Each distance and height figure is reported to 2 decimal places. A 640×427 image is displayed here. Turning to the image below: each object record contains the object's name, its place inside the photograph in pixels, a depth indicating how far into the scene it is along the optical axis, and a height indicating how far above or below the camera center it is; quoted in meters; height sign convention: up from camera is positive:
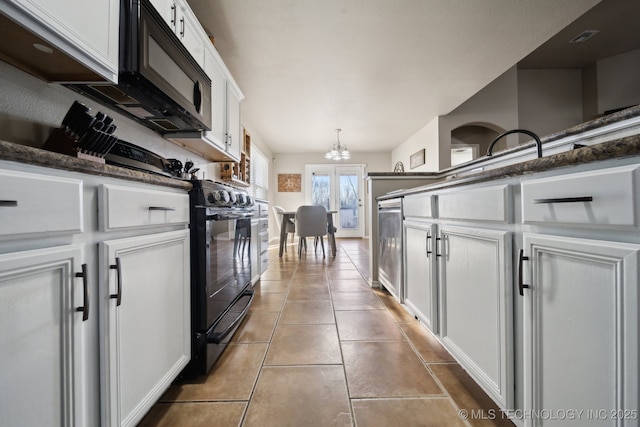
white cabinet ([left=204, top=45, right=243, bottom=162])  2.08 +0.93
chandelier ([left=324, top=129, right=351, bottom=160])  5.27 +1.21
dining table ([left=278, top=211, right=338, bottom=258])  4.42 -0.30
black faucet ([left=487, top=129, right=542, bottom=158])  1.01 +0.28
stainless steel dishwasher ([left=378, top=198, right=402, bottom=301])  1.90 -0.26
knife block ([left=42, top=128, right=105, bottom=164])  0.92 +0.25
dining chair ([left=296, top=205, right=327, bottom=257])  4.36 -0.12
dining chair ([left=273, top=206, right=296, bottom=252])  5.18 -0.25
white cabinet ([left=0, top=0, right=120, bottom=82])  0.74 +0.59
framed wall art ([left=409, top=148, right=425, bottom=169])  5.28 +1.12
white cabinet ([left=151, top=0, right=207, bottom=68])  1.41 +1.13
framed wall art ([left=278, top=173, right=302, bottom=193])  7.52 +0.90
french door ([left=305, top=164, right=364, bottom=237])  7.64 +0.57
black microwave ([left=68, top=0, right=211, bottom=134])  1.13 +0.68
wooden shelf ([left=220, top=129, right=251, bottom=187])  3.25 +0.62
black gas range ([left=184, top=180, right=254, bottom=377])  1.20 -0.29
